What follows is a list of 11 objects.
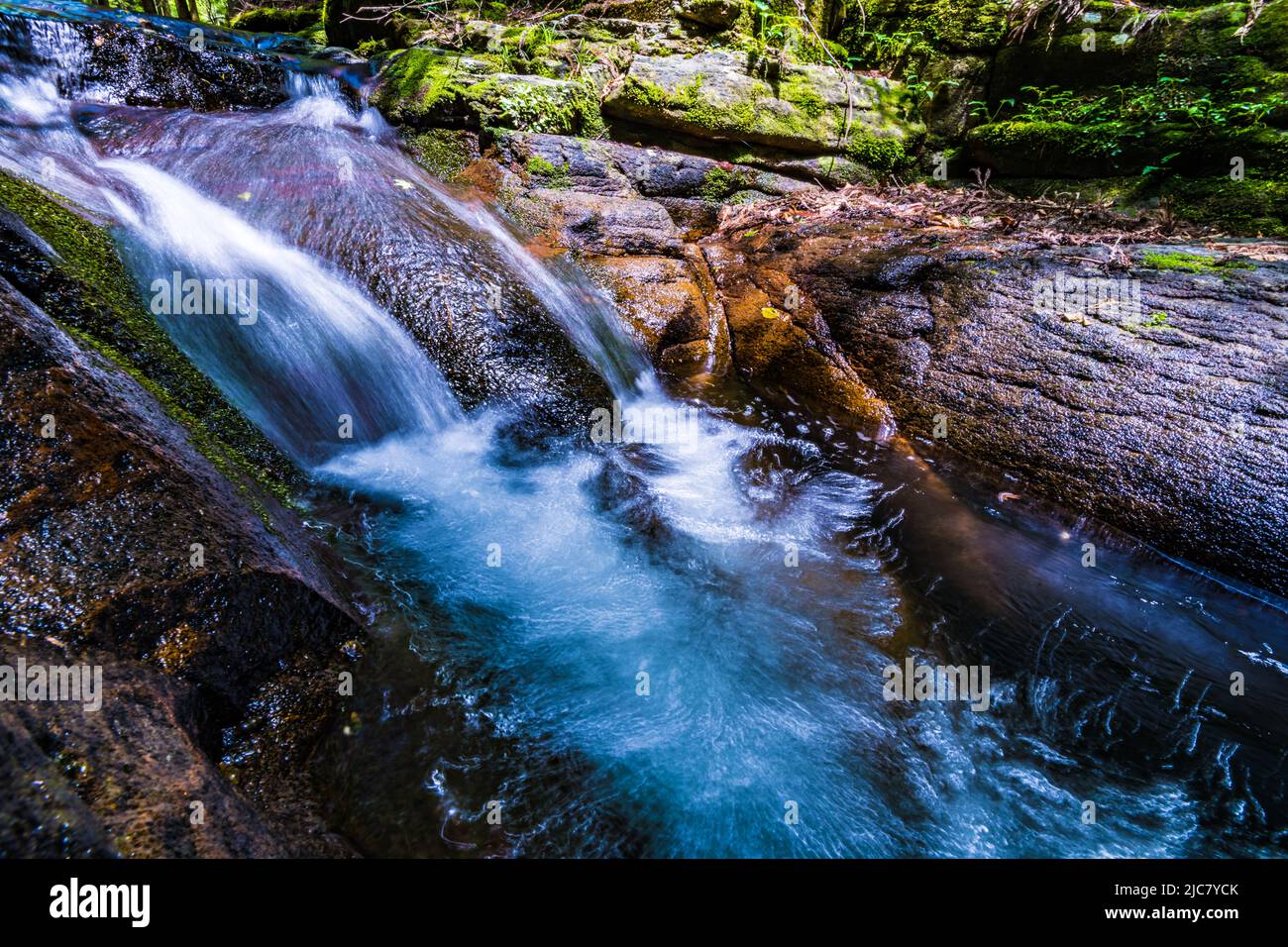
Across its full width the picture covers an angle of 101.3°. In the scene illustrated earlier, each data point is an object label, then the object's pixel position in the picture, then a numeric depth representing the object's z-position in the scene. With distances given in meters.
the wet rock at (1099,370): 3.10
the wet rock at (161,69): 5.62
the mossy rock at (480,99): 6.14
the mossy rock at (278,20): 11.09
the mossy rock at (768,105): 6.79
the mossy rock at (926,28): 7.04
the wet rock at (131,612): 1.20
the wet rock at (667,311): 5.00
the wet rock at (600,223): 5.38
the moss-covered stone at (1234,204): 5.17
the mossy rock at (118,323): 2.49
